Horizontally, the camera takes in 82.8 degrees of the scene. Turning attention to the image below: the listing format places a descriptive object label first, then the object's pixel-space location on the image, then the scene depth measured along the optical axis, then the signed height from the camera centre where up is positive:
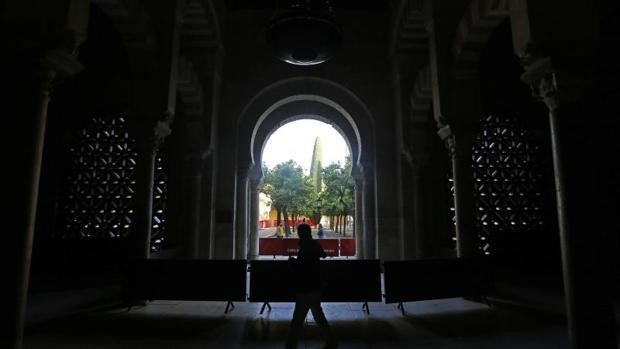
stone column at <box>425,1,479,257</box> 6.53 +2.04
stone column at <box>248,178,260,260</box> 12.93 +0.42
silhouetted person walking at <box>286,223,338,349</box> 3.39 -0.52
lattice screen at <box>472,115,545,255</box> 9.56 +1.38
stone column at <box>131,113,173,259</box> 6.10 +1.14
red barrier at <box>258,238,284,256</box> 15.30 -0.65
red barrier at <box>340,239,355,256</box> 15.34 -0.70
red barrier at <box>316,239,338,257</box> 14.90 -0.63
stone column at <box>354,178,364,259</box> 11.84 +0.45
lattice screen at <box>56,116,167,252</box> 9.70 +1.18
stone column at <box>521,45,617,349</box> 3.35 +0.21
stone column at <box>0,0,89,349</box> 3.37 +1.45
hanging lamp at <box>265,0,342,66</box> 4.78 +2.73
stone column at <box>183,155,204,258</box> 8.95 +0.71
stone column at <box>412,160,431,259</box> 9.25 +0.48
